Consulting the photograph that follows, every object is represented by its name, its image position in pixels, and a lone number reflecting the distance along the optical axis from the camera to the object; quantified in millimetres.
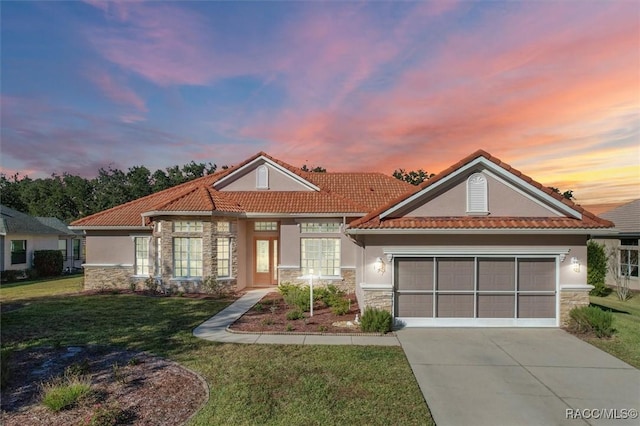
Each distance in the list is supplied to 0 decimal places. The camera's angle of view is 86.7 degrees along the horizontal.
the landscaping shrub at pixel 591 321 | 9375
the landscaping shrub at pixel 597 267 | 17984
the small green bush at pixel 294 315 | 11164
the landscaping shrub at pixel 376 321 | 9750
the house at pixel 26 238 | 23719
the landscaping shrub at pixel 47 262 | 25672
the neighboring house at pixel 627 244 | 19234
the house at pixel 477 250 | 10211
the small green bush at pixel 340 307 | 11695
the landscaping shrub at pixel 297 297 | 12383
